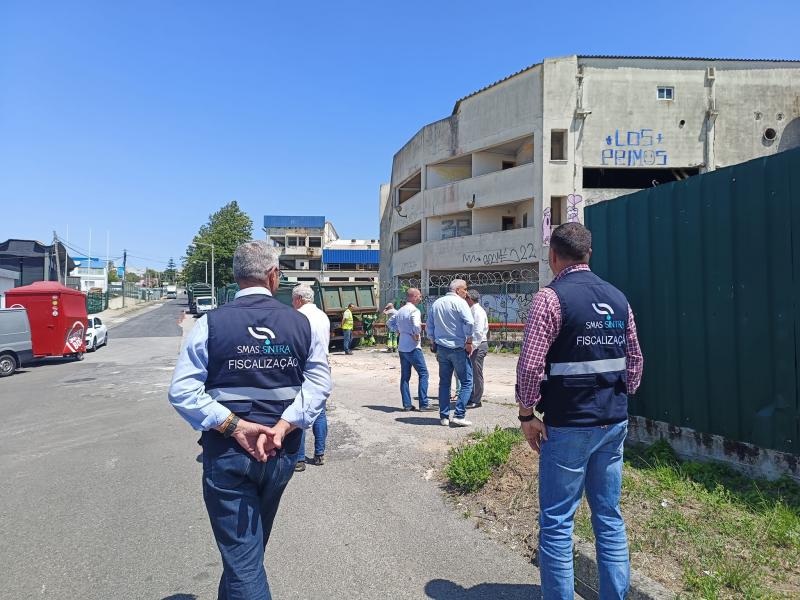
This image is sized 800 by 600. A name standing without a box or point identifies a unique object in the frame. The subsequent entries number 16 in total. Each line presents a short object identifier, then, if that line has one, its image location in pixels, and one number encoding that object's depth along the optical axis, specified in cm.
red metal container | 1672
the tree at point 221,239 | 6806
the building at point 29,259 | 4188
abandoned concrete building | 2628
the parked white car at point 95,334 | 2127
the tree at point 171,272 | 13200
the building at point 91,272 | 8569
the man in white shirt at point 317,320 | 511
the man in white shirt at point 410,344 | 824
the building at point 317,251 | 6862
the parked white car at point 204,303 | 4772
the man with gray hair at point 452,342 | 724
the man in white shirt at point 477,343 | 834
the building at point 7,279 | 3547
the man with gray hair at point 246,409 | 239
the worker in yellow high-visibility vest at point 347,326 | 1848
